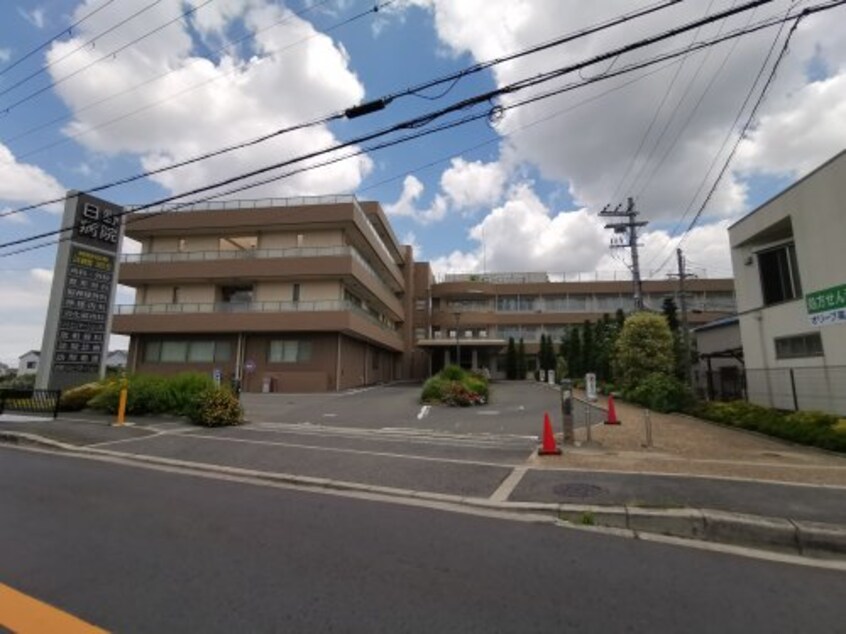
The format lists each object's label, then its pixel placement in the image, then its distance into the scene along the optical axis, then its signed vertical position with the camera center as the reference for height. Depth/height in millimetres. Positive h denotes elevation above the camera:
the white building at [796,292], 14750 +3494
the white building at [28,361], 85269 +5254
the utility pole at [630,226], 34375 +11704
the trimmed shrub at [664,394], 19750 +129
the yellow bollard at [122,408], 14935 -416
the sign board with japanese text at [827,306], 14586 +2683
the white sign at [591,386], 13656 +283
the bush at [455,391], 23188 +219
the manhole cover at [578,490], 7004 -1288
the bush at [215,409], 14969 -426
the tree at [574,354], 40219 +3368
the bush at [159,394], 16641 -18
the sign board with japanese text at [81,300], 21391 +3942
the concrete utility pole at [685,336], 23583 +2798
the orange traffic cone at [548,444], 10339 -946
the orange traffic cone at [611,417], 15751 -607
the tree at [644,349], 24531 +2303
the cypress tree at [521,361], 55344 +3759
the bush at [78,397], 18031 -129
